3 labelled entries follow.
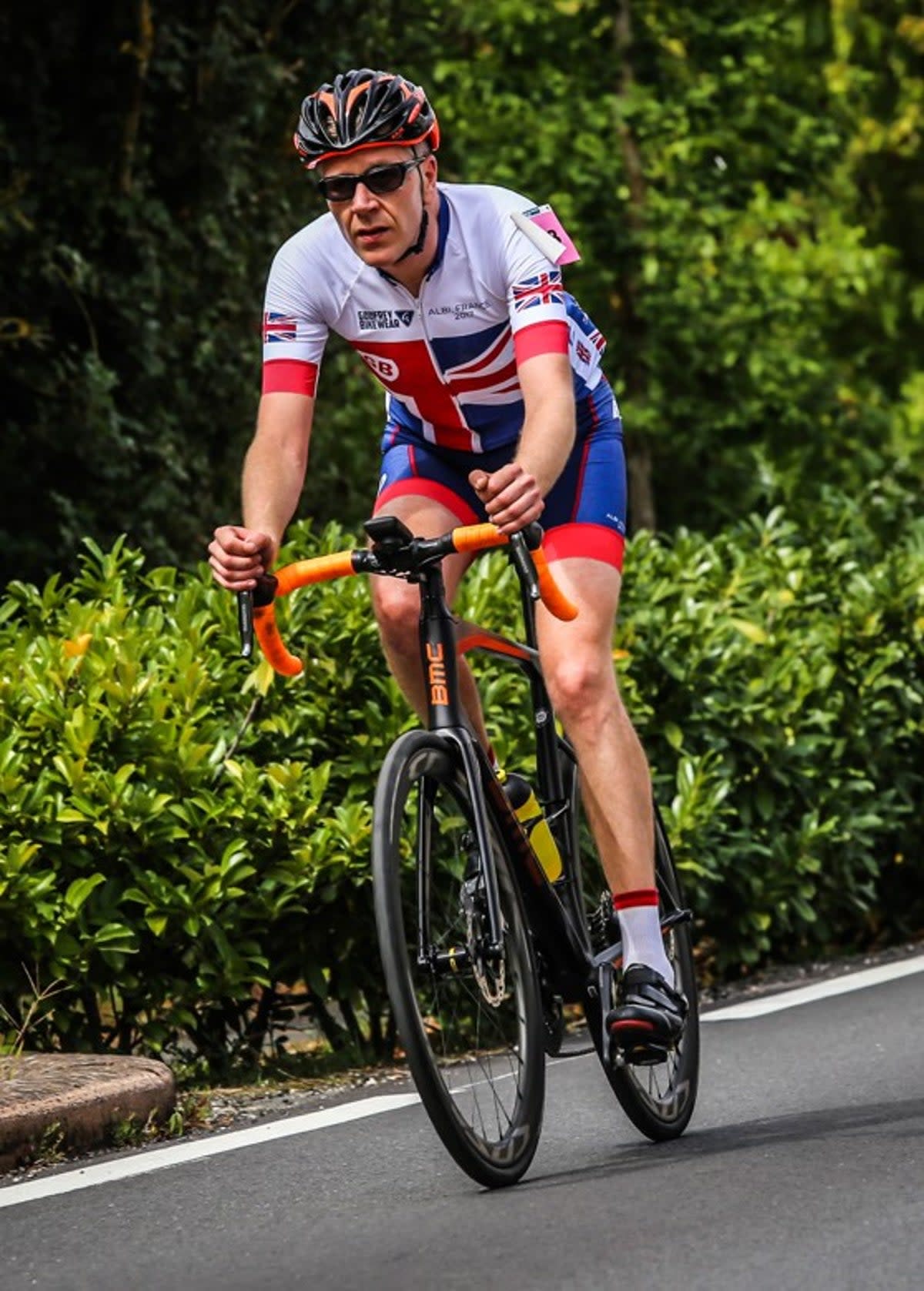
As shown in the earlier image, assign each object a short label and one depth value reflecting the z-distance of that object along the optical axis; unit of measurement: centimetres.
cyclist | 984
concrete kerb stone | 1070
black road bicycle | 907
